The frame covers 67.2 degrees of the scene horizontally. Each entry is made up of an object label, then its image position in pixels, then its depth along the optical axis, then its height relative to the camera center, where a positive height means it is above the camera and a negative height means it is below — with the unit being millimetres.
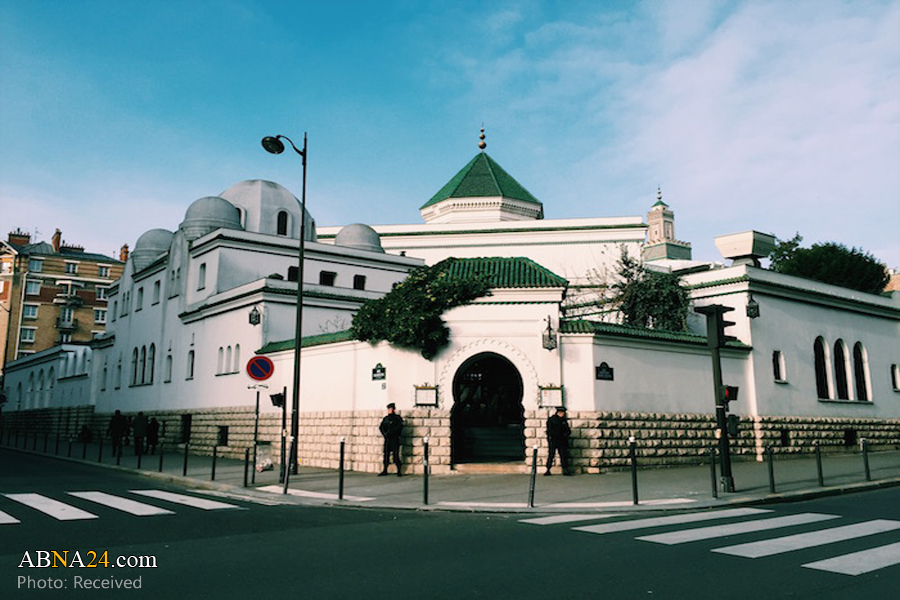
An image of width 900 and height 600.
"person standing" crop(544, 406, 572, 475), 16000 -277
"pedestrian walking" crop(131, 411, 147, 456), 23641 -209
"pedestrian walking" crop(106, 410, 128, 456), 24353 -217
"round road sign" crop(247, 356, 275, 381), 14836 +1151
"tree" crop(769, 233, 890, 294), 41312 +9412
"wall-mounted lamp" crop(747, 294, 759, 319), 21203 +3463
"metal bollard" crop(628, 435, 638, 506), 11386 -810
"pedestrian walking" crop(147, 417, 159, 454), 25516 -410
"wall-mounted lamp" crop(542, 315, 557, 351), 17141 +2045
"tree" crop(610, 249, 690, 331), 23672 +4154
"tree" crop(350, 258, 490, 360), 17328 +2891
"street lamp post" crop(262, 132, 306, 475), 17328 +2517
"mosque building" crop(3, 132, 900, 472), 17547 +2241
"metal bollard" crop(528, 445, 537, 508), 11162 -1027
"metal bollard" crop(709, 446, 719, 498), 12008 -876
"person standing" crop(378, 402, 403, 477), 16453 -215
